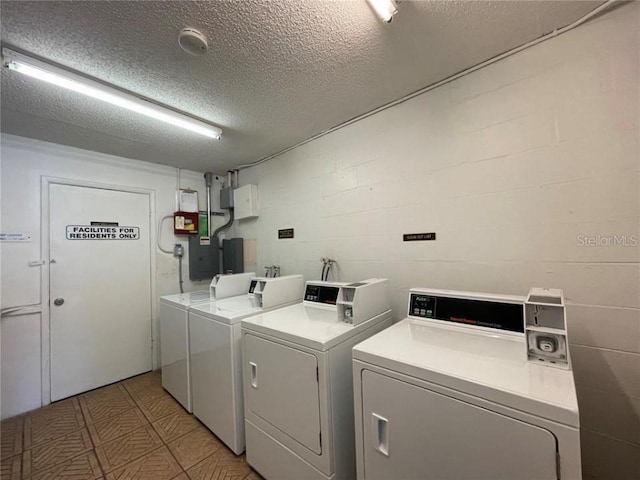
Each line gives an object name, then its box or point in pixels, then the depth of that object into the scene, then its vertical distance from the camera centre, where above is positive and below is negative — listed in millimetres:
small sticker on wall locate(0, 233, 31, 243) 2331 +208
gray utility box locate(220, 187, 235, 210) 3676 +776
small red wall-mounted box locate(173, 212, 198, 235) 3352 +397
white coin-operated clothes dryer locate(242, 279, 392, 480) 1321 -767
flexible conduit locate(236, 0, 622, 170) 1329 +1149
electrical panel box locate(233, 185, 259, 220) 3283 +639
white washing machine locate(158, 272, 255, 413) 2326 -728
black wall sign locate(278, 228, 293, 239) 2914 +185
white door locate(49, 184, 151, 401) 2600 -354
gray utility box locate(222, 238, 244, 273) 3488 -60
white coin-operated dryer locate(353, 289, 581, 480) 792 -579
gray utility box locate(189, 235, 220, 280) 3479 -100
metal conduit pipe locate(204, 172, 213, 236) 3691 +874
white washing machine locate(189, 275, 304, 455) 1826 -779
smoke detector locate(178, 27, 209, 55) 1321 +1134
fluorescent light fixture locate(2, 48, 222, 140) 1409 +1088
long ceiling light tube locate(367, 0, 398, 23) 1192 +1127
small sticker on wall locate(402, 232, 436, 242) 1901 +53
